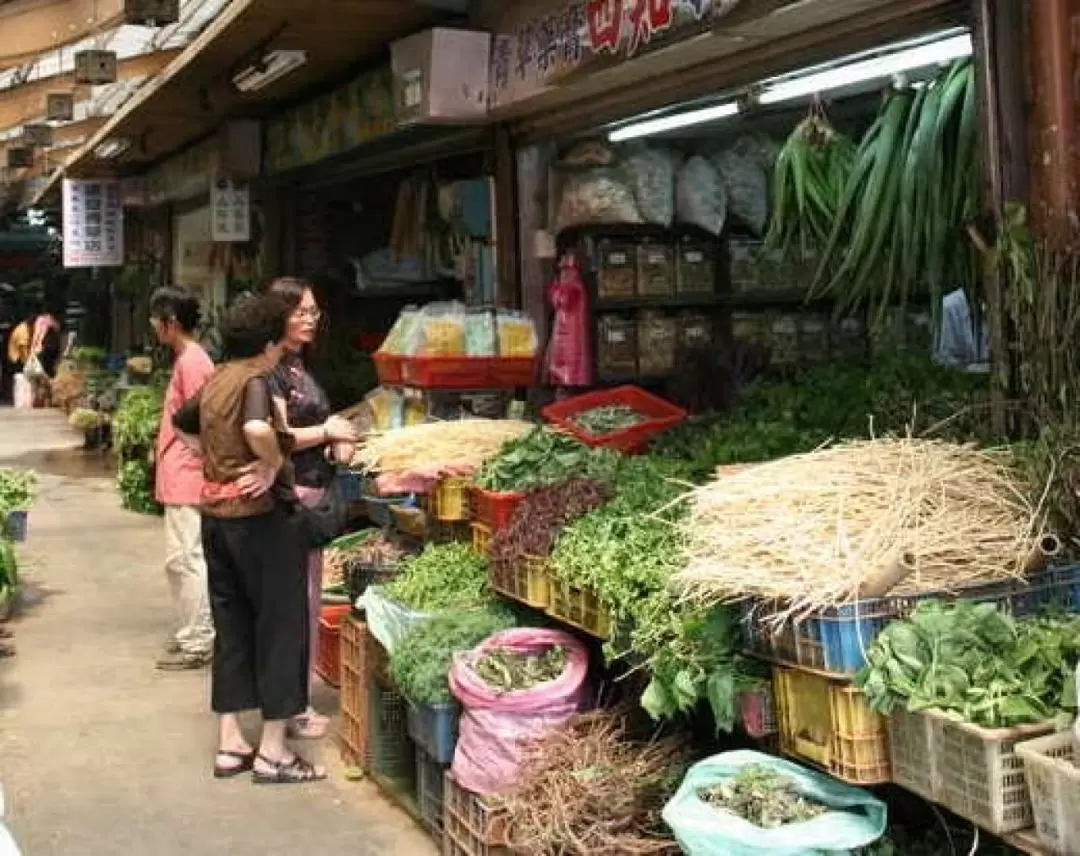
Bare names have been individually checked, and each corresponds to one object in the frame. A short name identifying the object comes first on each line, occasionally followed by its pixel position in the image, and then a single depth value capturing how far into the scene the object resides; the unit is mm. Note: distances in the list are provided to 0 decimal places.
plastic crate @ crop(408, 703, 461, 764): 4441
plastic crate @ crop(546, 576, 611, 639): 3857
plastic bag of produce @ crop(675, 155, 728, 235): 6891
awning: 7723
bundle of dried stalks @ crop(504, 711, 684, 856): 3666
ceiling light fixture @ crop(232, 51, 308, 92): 8500
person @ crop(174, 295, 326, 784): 5023
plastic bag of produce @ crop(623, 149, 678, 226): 6758
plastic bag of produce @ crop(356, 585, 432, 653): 4922
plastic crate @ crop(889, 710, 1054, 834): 2572
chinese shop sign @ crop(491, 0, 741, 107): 5023
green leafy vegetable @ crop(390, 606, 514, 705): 4449
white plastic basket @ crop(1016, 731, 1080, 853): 2426
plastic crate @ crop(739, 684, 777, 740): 3178
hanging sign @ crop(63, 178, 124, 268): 17516
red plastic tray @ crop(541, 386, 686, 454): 5422
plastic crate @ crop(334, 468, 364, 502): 7125
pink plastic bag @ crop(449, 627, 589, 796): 4125
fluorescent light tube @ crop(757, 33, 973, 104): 4504
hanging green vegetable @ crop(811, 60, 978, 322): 4215
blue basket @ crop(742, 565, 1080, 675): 2885
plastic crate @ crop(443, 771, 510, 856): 4008
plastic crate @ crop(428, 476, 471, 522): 5422
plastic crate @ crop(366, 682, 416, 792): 5230
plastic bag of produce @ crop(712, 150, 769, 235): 7023
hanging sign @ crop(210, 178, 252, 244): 12047
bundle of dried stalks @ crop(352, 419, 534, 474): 5621
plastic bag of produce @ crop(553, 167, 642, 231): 6711
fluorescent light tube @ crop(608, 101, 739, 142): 5945
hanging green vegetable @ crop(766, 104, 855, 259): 4645
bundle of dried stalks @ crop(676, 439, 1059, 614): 3035
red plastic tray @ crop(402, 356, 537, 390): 6727
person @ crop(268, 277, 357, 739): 5254
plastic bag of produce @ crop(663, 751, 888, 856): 2898
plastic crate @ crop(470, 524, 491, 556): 5045
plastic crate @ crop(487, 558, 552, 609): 4312
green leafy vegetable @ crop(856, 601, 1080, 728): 2672
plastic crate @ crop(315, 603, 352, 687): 6660
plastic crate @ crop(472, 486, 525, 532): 4852
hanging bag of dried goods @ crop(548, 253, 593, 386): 7023
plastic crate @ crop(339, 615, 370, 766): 5301
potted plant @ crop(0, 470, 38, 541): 8344
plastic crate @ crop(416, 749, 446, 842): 4641
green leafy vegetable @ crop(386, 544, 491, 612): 5055
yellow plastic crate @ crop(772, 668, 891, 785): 2879
